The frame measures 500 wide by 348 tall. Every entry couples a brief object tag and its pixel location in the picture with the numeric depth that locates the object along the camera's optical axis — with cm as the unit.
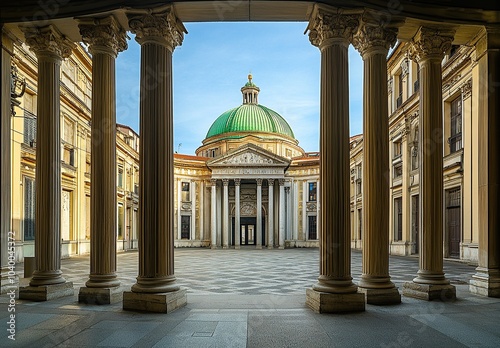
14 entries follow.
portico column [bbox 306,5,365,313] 1034
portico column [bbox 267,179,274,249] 6030
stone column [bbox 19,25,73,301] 1182
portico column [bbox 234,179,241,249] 5906
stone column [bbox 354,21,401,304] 1091
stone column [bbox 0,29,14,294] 1203
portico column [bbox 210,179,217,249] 6040
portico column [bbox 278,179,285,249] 5982
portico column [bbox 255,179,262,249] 6000
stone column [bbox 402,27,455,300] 1178
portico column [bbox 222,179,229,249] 6092
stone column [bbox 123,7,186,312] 1045
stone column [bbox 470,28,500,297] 1205
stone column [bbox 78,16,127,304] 1109
